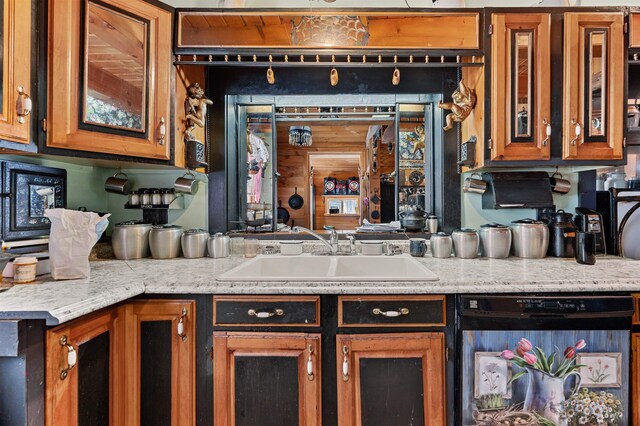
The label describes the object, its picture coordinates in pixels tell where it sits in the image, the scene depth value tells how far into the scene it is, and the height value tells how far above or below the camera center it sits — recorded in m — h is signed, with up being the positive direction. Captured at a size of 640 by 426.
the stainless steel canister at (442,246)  1.79 -0.17
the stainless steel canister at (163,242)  1.79 -0.15
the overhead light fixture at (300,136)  2.17 +0.53
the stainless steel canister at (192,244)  1.82 -0.16
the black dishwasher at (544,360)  1.26 -0.56
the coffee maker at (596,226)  1.79 -0.06
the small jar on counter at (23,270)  1.29 -0.22
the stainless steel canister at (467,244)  1.77 -0.16
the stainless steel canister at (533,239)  1.76 -0.13
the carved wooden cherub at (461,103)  1.75 +0.61
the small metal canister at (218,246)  1.83 -0.18
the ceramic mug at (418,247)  1.81 -0.18
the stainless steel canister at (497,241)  1.76 -0.14
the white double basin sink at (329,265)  1.76 -0.28
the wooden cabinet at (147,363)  1.23 -0.58
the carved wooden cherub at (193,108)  1.77 +0.58
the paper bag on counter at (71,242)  1.31 -0.11
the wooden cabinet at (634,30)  1.62 +0.91
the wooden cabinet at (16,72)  1.17 +0.53
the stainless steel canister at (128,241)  1.77 -0.14
